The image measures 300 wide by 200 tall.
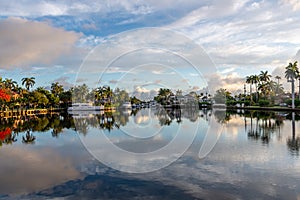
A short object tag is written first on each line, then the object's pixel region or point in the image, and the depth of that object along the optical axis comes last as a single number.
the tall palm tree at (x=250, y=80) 65.41
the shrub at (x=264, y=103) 52.34
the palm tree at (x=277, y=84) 79.40
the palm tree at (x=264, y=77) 62.83
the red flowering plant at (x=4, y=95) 42.26
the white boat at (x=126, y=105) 66.40
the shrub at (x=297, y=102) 43.55
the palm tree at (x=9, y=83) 61.37
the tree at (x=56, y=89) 72.39
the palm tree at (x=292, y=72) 46.10
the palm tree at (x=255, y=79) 64.62
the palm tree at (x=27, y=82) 66.46
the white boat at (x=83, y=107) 65.72
